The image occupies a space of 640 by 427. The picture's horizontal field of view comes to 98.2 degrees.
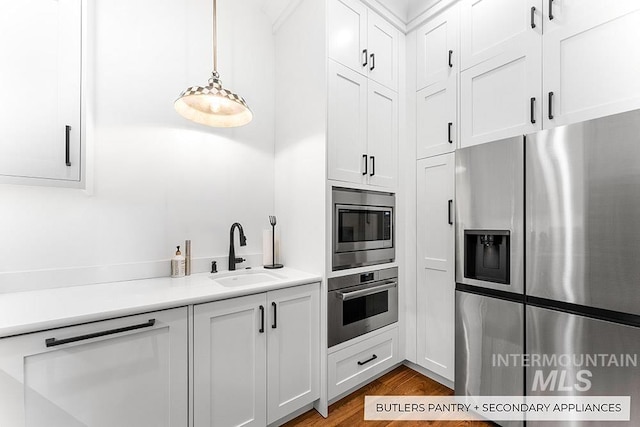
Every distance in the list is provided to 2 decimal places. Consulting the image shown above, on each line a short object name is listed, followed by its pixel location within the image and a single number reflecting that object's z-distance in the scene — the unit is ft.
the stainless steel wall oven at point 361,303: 6.35
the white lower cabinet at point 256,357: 4.65
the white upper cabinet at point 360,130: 6.36
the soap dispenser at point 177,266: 6.07
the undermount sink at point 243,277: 6.36
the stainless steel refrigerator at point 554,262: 4.15
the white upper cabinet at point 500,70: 5.47
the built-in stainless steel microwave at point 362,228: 6.47
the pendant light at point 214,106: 4.79
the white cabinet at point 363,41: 6.39
